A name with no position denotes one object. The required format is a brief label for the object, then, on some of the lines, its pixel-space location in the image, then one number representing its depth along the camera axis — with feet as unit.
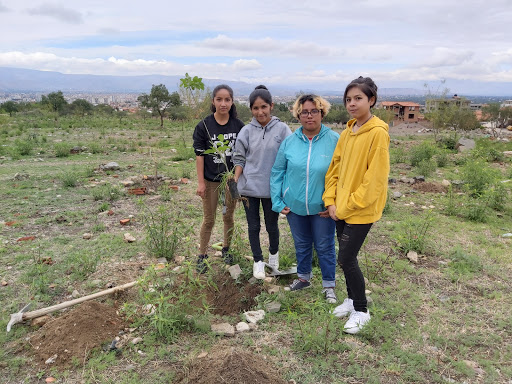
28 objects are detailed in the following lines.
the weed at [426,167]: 28.43
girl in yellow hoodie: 7.99
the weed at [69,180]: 23.57
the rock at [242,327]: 9.44
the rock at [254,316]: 9.78
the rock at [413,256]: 13.72
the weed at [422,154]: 32.14
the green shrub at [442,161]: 32.89
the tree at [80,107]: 96.37
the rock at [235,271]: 11.78
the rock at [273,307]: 10.25
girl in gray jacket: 10.43
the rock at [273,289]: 11.20
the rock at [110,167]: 28.75
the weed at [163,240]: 13.12
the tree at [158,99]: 81.35
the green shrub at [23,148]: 35.35
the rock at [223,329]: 9.23
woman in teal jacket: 9.66
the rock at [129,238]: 15.12
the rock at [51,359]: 8.27
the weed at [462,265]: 12.62
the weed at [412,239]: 14.44
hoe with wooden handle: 9.46
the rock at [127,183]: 24.17
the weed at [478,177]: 22.40
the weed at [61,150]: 34.75
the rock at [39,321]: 9.66
